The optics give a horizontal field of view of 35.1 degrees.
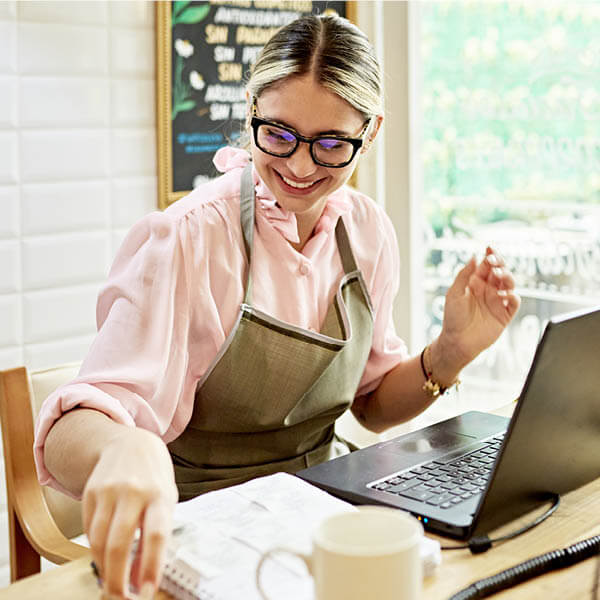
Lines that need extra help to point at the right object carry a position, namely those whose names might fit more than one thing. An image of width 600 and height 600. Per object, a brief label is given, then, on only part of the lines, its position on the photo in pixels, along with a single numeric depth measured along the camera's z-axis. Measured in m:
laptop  1.05
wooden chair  1.63
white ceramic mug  0.75
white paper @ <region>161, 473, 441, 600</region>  0.93
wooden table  0.99
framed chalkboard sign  2.54
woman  1.45
